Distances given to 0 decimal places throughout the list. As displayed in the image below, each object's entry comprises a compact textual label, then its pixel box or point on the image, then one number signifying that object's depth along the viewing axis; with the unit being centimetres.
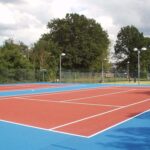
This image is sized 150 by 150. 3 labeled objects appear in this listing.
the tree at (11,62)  3082
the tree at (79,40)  4530
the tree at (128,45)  5905
